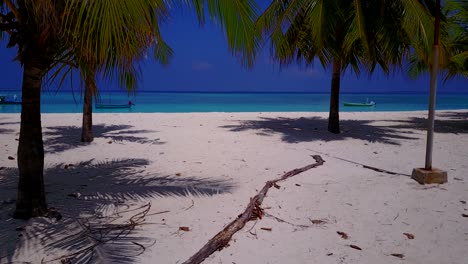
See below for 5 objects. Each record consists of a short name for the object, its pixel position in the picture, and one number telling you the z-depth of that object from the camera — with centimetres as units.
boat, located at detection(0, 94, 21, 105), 3103
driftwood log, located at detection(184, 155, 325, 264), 260
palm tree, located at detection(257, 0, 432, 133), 714
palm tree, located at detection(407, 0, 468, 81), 1023
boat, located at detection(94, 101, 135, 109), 2980
